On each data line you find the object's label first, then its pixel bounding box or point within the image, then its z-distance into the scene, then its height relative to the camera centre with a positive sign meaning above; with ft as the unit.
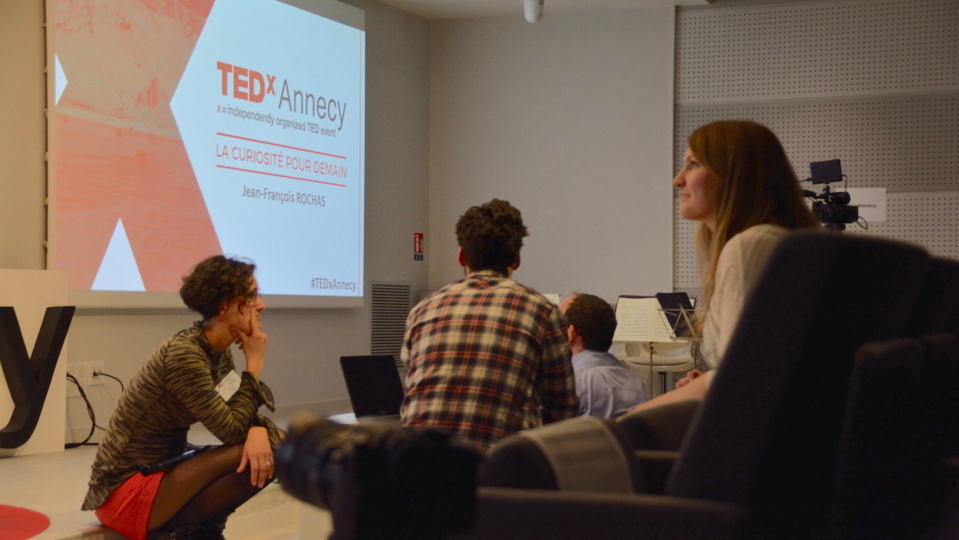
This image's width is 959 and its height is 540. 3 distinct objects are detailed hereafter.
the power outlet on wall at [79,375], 15.61 -2.10
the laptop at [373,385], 11.41 -1.68
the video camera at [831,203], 17.25 +0.99
